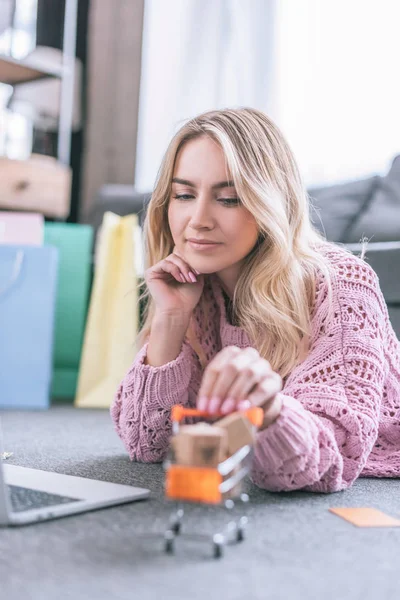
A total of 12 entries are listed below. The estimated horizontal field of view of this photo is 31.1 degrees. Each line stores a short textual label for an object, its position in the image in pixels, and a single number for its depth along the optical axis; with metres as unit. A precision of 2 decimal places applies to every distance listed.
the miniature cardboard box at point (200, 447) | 0.60
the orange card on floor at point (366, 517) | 0.82
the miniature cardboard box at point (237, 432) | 0.64
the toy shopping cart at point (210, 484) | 0.59
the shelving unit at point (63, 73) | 2.56
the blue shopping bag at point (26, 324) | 2.12
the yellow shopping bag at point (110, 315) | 2.29
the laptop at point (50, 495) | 0.74
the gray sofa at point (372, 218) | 1.79
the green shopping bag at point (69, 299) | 2.45
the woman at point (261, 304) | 0.98
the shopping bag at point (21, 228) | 2.28
